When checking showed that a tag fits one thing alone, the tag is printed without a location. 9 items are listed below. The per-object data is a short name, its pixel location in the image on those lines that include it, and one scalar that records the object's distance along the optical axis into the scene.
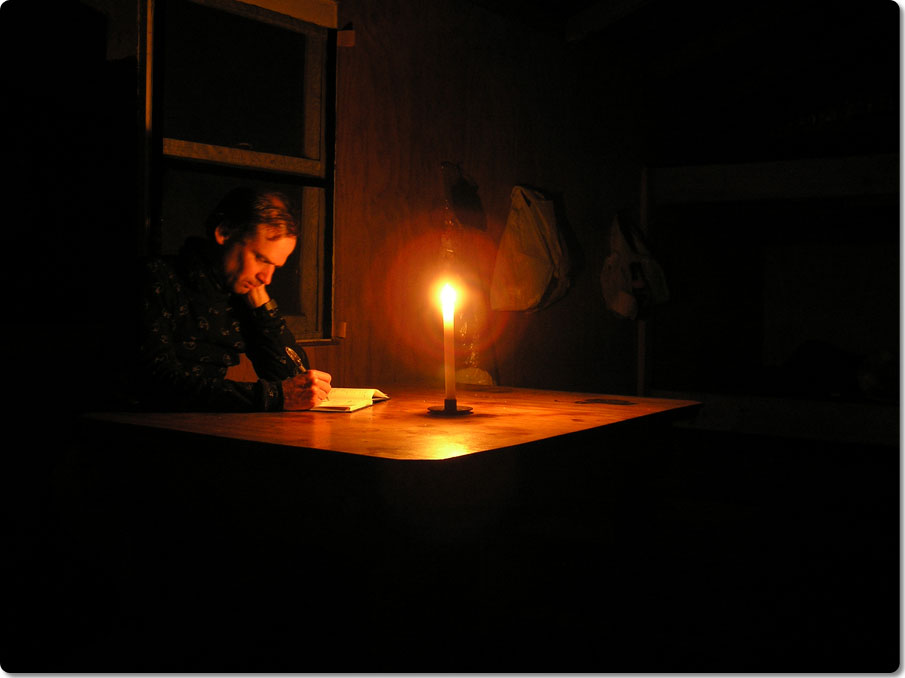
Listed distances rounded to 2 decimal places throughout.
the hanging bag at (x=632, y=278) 5.19
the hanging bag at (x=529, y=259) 4.37
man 2.25
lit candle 2.20
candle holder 2.27
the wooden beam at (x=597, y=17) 4.90
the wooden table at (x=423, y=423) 1.76
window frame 3.27
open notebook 2.34
